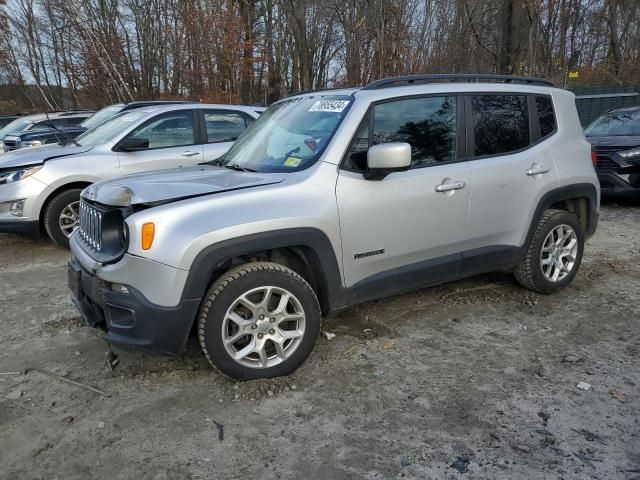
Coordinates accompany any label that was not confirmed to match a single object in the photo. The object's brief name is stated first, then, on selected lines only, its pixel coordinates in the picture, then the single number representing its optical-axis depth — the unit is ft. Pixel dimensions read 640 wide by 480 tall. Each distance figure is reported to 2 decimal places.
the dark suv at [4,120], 61.77
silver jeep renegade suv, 9.60
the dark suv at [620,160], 26.58
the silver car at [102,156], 19.93
